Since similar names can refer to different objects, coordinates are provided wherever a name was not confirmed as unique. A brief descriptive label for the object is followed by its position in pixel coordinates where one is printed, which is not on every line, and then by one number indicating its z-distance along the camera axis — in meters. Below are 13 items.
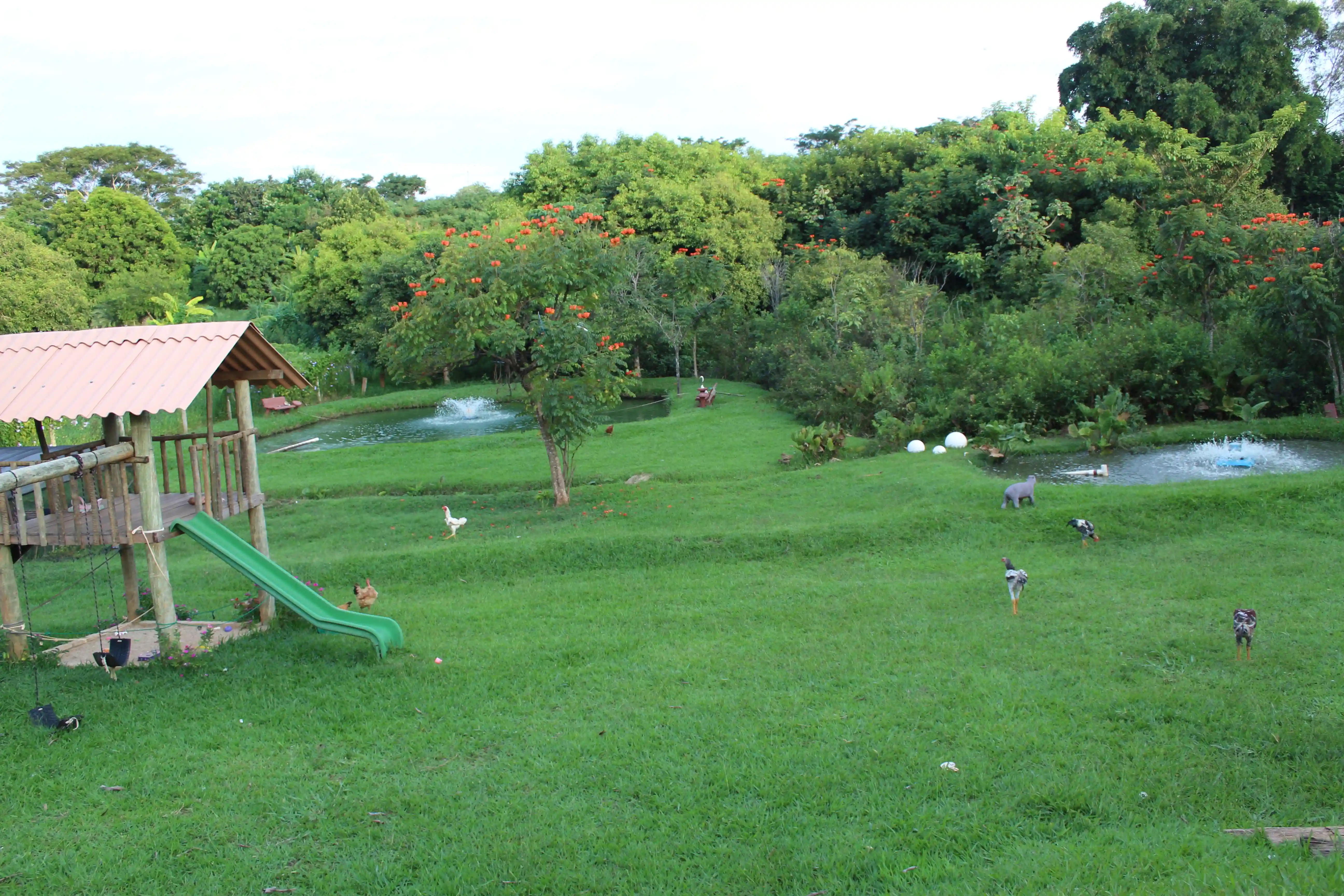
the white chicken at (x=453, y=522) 12.12
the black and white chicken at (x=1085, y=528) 9.67
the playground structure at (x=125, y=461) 7.27
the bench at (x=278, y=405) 26.83
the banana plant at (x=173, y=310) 30.70
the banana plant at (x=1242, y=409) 13.81
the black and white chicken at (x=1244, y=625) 6.38
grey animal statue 10.62
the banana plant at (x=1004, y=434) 14.27
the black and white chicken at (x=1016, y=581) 7.77
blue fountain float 12.24
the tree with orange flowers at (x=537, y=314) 12.12
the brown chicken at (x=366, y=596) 8.99
